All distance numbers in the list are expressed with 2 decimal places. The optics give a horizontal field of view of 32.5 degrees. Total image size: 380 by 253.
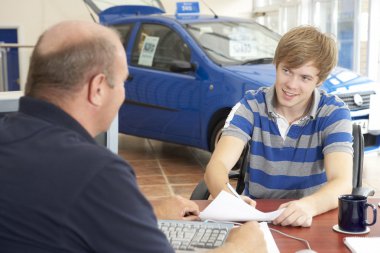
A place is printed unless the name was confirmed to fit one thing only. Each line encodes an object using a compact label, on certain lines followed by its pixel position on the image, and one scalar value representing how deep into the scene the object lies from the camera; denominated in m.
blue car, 5.32
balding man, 1.08
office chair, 2.52
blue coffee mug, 1.82
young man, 2.35
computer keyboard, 1.66
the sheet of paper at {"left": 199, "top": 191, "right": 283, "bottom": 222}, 1.91
